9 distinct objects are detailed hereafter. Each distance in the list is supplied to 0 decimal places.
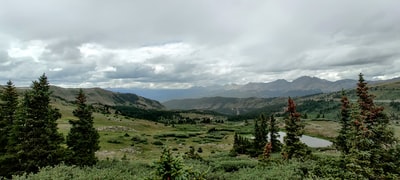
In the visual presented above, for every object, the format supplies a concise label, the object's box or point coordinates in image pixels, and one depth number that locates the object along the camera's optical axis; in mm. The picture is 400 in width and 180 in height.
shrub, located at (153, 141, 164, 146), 93875
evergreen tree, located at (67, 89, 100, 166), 33969
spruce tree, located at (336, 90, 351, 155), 42062
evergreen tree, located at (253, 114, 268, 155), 71688
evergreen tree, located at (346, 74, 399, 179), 25111
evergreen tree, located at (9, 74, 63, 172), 30172
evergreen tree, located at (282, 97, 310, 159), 38125
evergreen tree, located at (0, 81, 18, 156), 33969
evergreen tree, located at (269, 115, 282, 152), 72038
